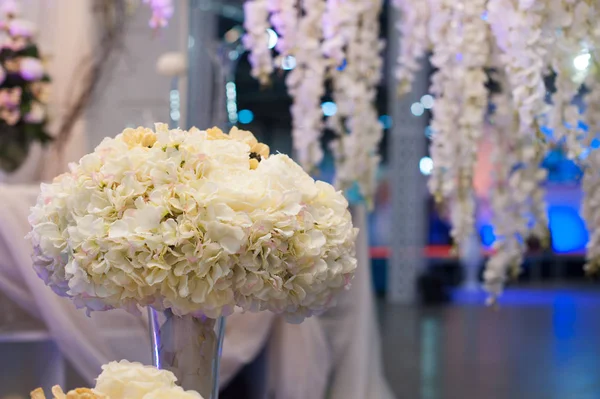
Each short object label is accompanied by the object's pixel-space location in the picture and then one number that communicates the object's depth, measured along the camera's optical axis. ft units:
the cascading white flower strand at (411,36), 9.09
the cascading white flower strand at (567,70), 6.57
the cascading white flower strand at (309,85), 9.49
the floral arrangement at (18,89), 11.15
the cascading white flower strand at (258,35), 9.69
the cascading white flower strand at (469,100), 7.91
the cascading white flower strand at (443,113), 8.34
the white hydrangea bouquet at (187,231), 3.55
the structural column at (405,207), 28.71
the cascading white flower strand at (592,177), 7.09
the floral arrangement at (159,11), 9.64
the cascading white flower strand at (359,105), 9.73
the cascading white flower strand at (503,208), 8.49
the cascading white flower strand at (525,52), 6.52
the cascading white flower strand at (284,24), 9.38
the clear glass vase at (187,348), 4.02
